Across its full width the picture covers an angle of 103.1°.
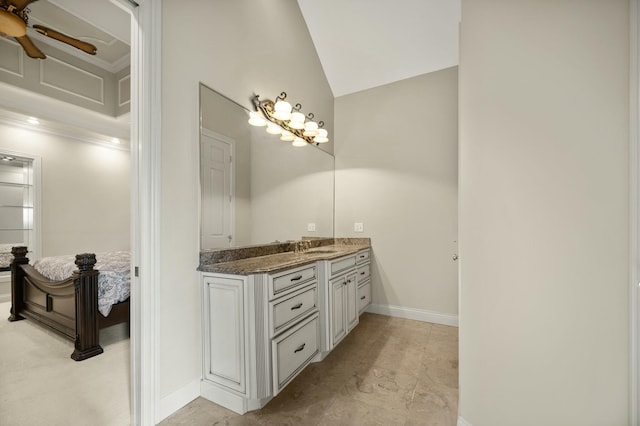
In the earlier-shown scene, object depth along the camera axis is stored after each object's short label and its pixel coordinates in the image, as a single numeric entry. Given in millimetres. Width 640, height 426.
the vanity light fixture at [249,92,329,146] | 2264
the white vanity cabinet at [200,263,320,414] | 1484
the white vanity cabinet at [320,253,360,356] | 2094
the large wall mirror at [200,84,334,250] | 1784
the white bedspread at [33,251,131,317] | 2385
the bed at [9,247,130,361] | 2223
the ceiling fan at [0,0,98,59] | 1684
